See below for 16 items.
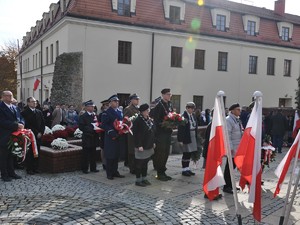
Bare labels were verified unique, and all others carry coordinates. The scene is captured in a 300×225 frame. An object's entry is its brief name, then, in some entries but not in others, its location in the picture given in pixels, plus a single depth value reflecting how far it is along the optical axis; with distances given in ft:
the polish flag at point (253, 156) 11.61
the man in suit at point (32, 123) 22.82
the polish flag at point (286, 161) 12.12
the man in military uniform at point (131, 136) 23.15
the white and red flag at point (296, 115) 38.13
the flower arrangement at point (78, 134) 30.09
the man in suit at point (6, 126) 20.64
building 55.63
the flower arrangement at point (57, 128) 29.41
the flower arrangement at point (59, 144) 23.81
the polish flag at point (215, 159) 12.07
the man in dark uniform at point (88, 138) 23.19
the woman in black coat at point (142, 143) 19.80
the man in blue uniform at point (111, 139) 21.77
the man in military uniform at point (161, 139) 21.53
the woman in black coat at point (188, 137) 22.16
